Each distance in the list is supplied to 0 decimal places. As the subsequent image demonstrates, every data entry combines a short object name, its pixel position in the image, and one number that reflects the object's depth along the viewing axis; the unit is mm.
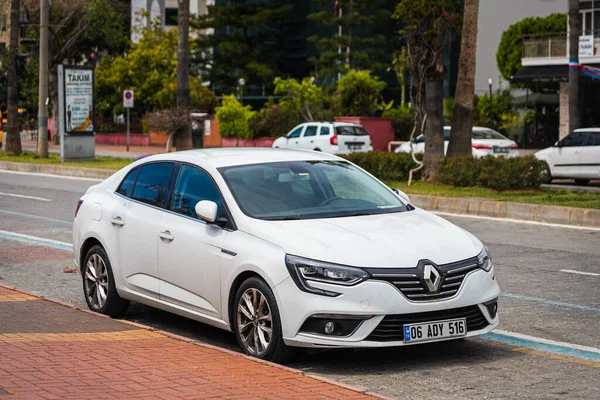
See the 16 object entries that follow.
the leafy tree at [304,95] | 50750
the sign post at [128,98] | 47812
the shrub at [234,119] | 52875
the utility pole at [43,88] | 37438
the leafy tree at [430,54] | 24328
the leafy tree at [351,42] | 63062
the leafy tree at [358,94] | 49406
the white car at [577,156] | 28547
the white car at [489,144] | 33438
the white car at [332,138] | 40250
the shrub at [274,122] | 51812
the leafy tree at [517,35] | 55969
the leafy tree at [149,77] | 61406
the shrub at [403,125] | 48938
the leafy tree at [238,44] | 67438
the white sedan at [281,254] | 7297
